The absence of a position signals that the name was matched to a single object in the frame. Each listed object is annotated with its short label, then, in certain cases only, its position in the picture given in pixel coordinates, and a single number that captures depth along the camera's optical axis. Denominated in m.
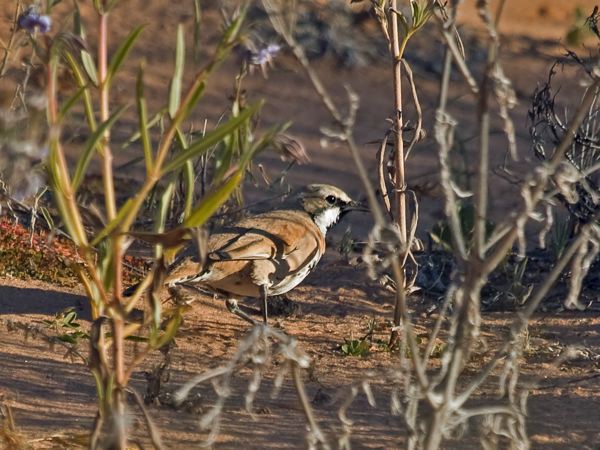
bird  12.49
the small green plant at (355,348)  12.63
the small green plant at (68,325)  12.09
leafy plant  7.01
